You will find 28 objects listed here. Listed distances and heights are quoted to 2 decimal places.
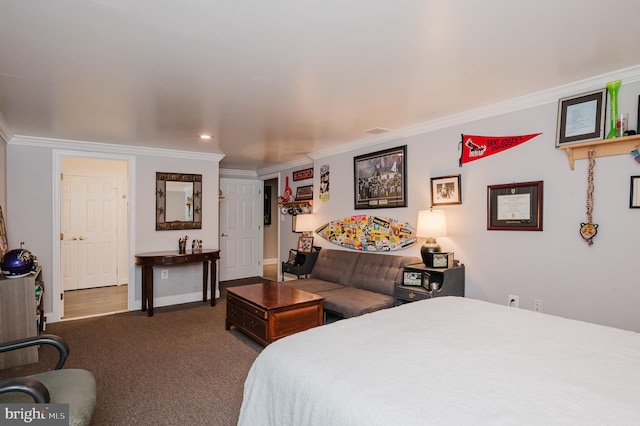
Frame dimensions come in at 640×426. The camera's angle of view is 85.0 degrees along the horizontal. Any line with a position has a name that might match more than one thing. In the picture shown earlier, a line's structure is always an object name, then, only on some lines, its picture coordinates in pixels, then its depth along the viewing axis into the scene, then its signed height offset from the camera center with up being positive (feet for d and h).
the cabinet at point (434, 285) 10.54 -2.33
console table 14.88 -2.41
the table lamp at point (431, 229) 11.31 -0.65
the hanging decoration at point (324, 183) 16.98 +1.25
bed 3.38 -1.95
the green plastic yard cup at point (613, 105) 8.03 +2.45
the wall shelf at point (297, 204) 18.26 +0.21
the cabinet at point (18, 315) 9.85 -3.13
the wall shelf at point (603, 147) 7.80 +1.50
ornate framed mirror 16.66 +0.30
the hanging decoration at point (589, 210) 8.43 +0.01
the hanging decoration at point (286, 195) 20.12 +0.76
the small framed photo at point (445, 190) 11.39 +0.63
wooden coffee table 10.69 -3.35
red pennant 10.02 +1.96
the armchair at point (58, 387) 4.67 -2.87
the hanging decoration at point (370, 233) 13.34 -1.03
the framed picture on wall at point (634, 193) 7.80 +0.39
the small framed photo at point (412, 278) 11.25 -2.27
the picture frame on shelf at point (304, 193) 18.43 +0.83
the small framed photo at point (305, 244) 17.62 -1.86
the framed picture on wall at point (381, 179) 13.29 +1.20
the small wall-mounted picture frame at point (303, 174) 18.53 +1.86
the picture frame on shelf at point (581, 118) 8.22 +2.26
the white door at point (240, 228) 22.03 -1.32
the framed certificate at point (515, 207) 9.48 +0.08
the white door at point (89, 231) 19.60 -1.44
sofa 11.50 -2.89
